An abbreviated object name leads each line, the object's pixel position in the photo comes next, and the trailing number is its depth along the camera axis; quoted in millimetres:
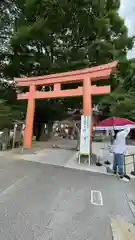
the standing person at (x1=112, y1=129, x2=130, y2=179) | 2945
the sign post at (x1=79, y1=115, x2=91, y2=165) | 3646
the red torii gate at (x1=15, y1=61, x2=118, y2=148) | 4208
